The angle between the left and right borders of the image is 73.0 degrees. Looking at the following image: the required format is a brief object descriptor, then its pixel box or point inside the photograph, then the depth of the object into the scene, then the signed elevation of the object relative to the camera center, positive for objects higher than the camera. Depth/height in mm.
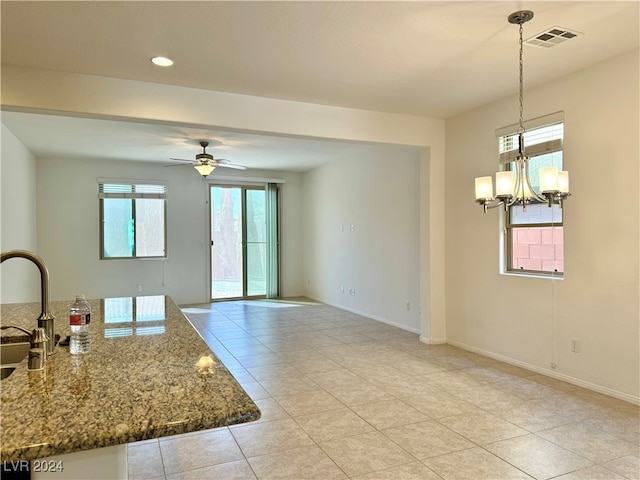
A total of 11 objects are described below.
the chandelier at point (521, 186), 2873 +367
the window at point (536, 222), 3811 +152
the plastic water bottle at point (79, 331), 1527 -313
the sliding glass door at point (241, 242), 8438 -16
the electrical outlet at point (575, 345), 3605 -904
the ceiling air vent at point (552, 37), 2811 +1345
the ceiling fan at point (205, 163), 5863 +1099
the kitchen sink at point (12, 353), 1689 -431
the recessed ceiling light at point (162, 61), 3220 +1368
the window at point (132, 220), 7578 +407
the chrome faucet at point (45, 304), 1388 -205
